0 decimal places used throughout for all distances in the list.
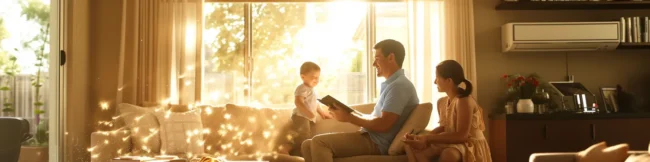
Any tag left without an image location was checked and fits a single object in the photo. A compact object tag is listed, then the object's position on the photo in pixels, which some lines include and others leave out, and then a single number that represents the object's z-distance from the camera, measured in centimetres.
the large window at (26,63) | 411
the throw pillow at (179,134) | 514
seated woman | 369
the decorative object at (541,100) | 568
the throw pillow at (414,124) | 402
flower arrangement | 570
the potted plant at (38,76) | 450
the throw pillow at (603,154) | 305
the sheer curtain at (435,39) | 586
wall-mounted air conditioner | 575
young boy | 520
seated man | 404
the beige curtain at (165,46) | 585
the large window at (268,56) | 603
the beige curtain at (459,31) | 585
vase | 559
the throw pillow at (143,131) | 512
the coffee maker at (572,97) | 576
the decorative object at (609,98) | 584
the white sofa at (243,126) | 514
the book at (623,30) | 580
